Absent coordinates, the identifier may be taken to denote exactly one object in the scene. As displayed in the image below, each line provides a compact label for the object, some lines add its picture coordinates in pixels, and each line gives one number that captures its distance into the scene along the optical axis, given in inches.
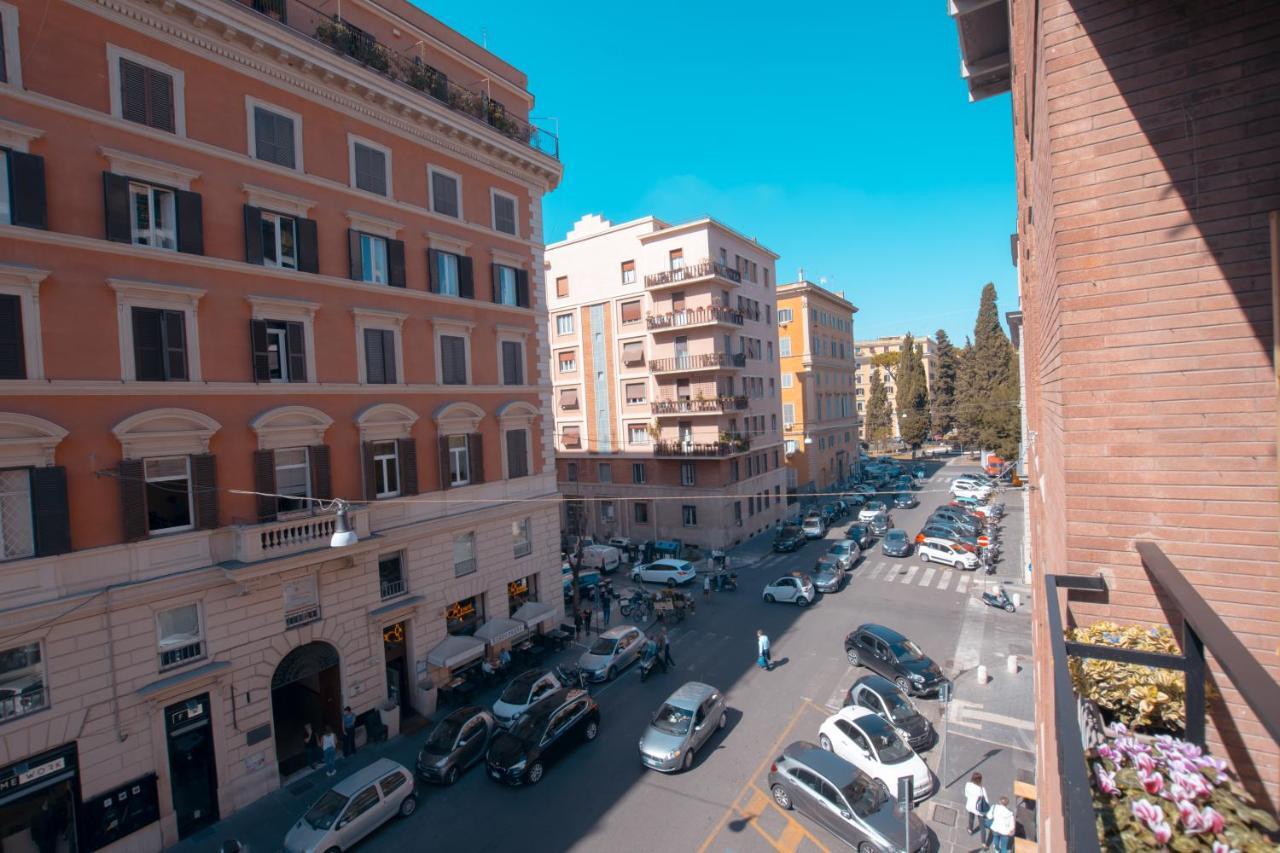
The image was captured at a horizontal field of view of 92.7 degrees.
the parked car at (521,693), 677.9
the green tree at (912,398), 2852.6
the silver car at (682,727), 580.7
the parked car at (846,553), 1247.5
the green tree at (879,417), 3280.0
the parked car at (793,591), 1043.9
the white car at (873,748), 526.6
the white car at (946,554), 1221.1
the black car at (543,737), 575.2
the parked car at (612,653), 792.9
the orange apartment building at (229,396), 472.6
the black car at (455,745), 588.1
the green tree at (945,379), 2920.8
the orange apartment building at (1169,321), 149.0
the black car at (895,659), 708.7
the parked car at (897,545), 1331.2
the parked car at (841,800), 454.9
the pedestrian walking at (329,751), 618.8
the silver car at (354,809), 482.3
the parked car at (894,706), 599.8
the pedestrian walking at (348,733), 649.6
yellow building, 2123.5
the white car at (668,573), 1200.8
